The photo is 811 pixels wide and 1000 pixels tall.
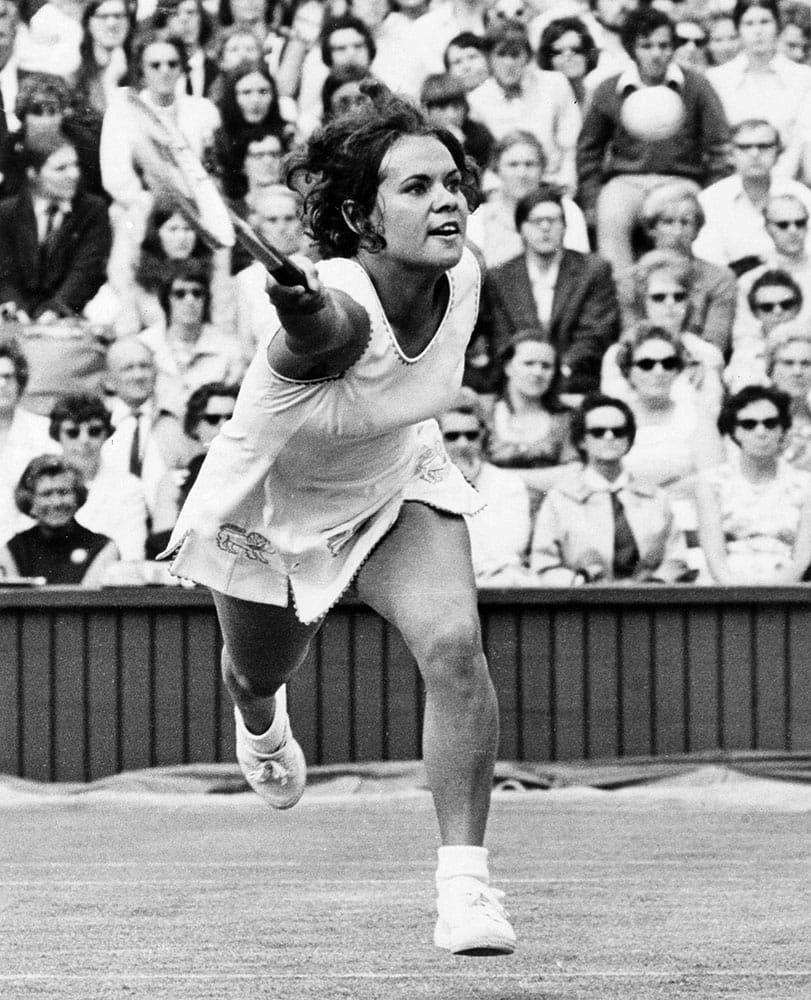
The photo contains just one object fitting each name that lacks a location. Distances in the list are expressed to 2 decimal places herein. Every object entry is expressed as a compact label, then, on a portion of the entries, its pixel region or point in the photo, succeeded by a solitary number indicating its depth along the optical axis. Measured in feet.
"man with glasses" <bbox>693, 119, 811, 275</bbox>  64.23
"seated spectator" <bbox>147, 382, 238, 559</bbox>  62.18
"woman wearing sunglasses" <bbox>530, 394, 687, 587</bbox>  61.31
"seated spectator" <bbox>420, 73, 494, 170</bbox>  64.34
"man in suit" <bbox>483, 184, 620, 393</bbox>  62.95
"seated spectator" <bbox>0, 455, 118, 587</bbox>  62.59
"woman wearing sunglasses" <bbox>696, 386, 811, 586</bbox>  61.41
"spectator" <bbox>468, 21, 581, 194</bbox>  64.69
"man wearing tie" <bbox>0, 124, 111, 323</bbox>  64.34
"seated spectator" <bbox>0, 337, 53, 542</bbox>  62.64
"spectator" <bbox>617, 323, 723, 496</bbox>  61.87
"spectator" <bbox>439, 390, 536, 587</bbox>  61.46
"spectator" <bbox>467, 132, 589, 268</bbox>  63.98
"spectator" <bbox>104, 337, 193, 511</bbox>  62.59
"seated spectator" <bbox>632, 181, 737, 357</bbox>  63.41
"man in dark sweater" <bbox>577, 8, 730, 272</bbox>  64.64
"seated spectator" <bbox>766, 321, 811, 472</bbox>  61.93
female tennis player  26.73
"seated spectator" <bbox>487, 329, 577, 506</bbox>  62.03
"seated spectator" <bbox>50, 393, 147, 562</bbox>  62.54
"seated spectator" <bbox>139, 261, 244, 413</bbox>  63.00
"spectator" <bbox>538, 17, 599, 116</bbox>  65.00
